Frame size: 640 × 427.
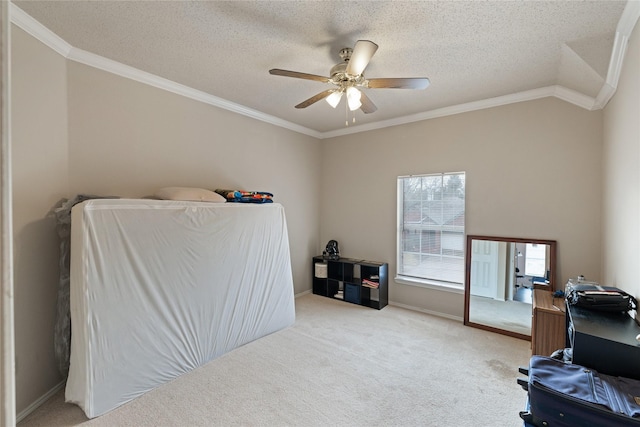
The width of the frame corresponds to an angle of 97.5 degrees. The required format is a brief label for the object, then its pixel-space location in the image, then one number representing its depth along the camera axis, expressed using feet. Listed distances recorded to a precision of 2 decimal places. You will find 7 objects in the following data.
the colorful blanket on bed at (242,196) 10.32
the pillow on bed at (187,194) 8.67
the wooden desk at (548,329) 7.79
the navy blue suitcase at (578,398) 3.71
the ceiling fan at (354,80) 5.97
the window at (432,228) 11.85
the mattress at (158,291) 6.37
